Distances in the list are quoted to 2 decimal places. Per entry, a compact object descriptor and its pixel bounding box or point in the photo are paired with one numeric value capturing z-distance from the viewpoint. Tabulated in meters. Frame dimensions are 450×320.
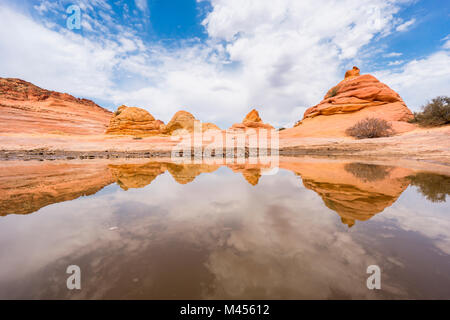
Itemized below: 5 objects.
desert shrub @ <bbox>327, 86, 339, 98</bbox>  34.91
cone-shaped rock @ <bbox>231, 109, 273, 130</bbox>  44.17
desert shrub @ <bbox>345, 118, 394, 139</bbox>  20.77
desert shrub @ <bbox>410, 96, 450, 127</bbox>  18.55
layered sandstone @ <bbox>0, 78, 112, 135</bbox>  38.63
